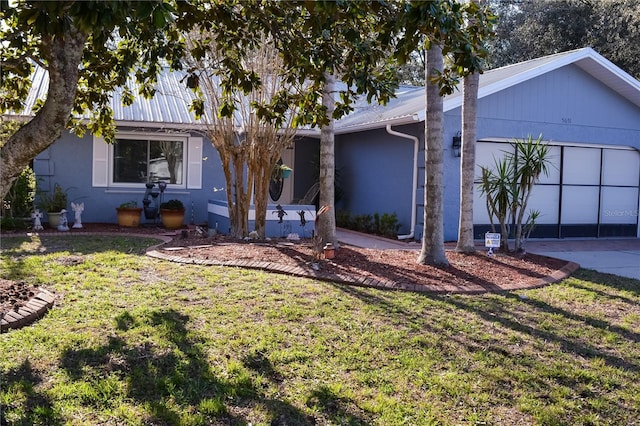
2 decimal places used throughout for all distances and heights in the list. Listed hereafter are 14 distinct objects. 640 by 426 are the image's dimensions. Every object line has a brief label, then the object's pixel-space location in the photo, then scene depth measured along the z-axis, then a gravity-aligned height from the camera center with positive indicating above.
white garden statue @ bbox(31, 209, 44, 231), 11.77 -0.84
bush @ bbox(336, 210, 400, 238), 12.91 -0.81
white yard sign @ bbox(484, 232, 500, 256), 9.27 -0.76
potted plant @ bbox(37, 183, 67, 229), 12.09 -0.52
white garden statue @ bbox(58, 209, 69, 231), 11.95 -0.86
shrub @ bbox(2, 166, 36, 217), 11.53 -0.40
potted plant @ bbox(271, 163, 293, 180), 11.02 +0.29
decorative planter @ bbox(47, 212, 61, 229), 12.05 -0.81
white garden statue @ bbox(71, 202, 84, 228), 12.33 -0.68
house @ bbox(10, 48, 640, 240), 12.60 +0.81
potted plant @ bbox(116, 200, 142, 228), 12.72 -0.74
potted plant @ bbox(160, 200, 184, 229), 12.77 -0.66
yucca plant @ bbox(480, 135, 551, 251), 9.67 +0.18
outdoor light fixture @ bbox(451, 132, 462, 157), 11.92 +0.94
